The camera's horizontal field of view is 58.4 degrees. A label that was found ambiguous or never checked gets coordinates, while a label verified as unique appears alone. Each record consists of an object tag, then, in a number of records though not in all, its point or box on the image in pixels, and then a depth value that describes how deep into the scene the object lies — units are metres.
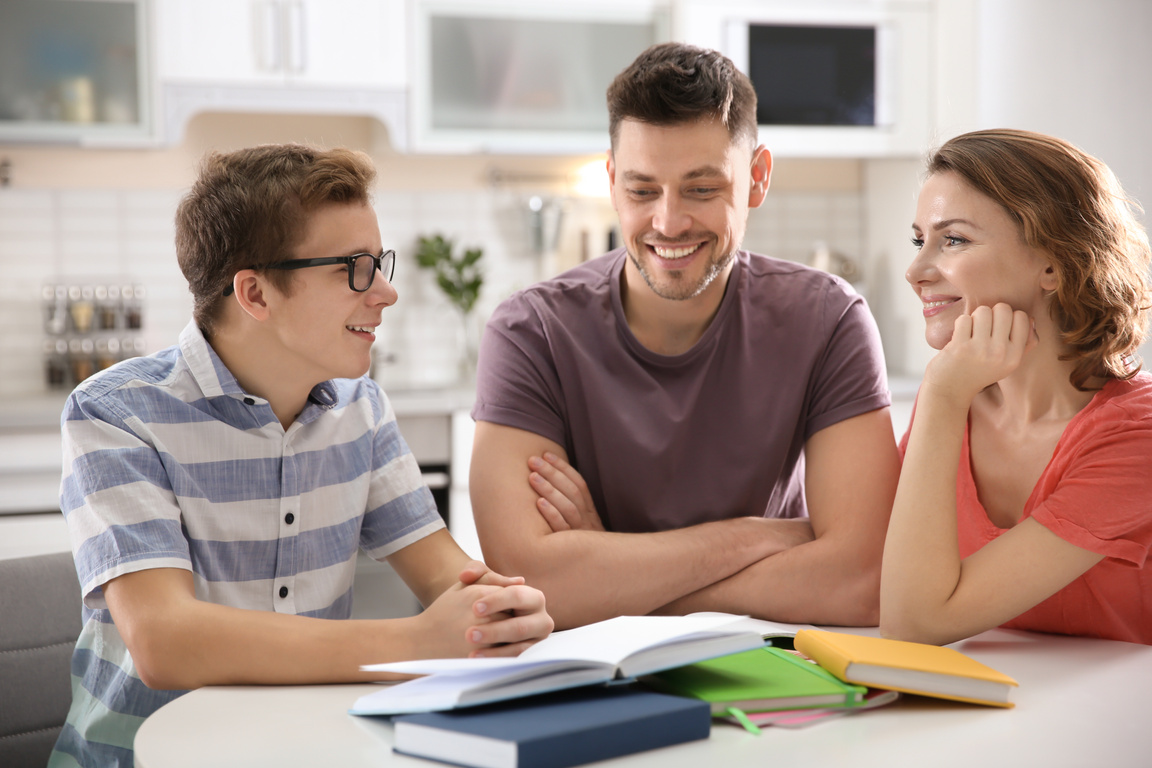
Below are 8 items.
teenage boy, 1.02
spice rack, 3.08
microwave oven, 3.26
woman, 1.12
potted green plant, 3.30
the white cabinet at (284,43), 2.90
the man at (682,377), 1.43
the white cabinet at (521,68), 3.12
